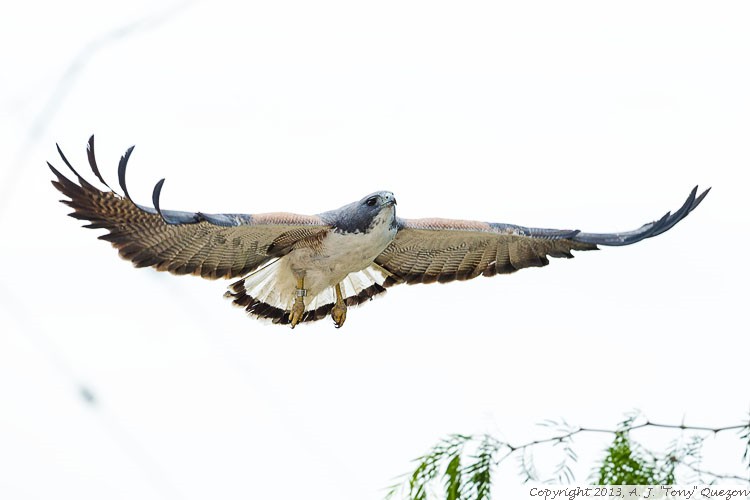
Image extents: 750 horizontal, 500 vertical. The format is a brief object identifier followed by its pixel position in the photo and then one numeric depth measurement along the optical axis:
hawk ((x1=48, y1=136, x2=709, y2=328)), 23.59
